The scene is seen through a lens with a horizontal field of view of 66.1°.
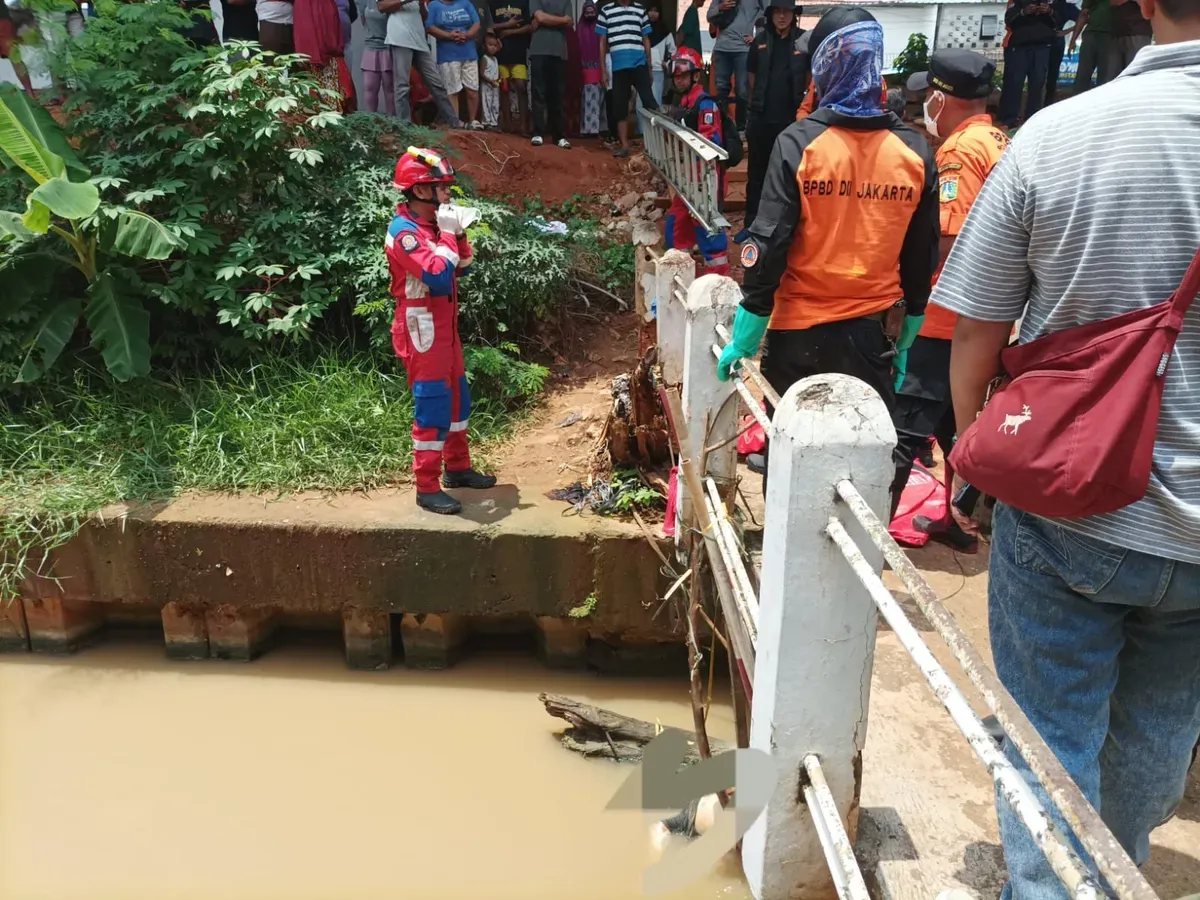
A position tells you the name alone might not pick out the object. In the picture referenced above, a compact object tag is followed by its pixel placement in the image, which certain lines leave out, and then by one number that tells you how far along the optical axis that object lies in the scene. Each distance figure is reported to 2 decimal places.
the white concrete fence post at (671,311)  4.41
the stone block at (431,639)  5.02
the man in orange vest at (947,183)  3.47
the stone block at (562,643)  4.98
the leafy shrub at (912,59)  11.88
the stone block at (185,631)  5.15
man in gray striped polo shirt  1.39
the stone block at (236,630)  5.13
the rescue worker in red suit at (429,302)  4.29
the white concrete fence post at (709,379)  3.60
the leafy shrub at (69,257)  5.13
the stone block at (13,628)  5.24
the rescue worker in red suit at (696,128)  6.50
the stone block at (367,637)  5.02
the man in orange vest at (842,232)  2.88
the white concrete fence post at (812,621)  1.79
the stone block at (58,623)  5.21
